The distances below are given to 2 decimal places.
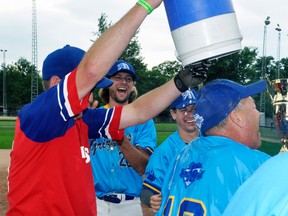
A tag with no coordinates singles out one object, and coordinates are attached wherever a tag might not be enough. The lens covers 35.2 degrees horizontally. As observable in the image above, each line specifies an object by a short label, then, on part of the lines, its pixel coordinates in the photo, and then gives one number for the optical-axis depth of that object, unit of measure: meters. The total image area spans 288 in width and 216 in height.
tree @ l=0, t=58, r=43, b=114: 73.65
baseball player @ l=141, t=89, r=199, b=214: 3.58
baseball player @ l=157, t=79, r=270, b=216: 2.21
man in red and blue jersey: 2.48
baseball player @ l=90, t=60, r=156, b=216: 4.41
